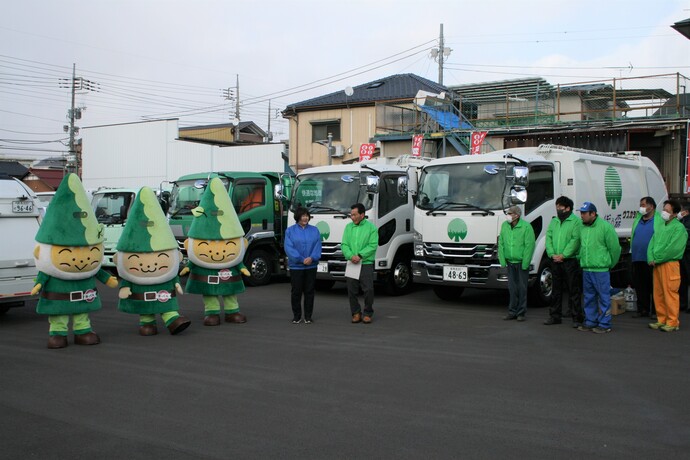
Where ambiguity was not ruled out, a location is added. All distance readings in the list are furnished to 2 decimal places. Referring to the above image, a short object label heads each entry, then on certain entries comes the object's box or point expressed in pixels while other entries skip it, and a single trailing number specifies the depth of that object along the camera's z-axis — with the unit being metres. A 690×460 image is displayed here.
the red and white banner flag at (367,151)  23.34
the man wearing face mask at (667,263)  9.41
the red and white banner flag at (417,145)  23.00
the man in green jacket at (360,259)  10.34
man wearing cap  9.38
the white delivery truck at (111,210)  16.47
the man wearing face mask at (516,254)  10.32
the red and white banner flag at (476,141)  21.14
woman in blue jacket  10.16
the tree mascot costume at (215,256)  10.16
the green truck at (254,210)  14.88
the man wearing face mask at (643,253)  10.26
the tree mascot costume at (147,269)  9.17
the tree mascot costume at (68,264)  8.55
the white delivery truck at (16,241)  10.41
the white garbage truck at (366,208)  13.06
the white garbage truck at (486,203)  11.21
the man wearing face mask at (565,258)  9.84
